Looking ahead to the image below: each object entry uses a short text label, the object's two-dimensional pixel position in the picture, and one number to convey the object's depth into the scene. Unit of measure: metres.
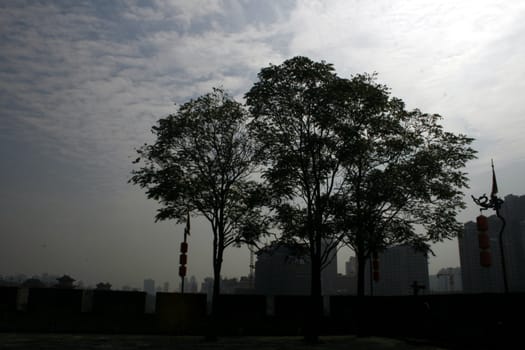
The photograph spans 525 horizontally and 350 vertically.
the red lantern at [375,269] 31.10
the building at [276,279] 187.88
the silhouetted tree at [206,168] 26.77
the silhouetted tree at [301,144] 24.50
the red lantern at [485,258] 18.92
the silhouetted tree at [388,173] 24.61
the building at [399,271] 182.71
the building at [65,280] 69.14
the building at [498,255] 118.69
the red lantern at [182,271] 27.45
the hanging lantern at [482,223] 19.48
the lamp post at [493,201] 20.84
